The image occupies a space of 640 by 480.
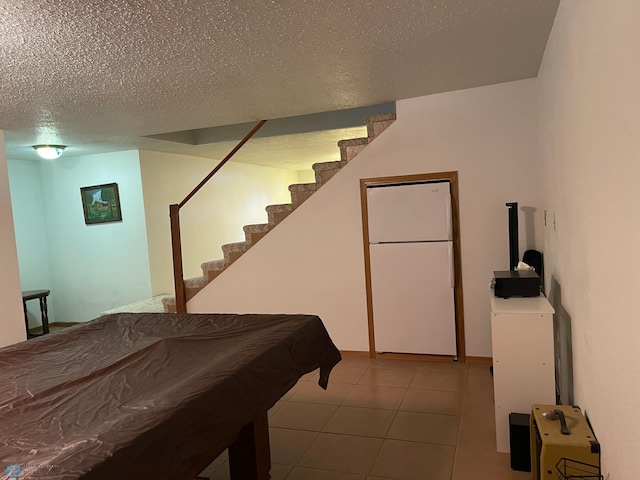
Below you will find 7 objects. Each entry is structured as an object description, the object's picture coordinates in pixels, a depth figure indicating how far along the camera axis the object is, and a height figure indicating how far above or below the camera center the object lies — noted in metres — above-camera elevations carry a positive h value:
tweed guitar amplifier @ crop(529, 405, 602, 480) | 1.88 -1.04
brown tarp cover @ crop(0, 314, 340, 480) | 1.34 -0.65
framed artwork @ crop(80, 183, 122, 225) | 6.21 +0.33
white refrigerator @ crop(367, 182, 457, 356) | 4.16 -0.56
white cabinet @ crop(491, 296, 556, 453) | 2.49 -0.87
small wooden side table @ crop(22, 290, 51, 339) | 5.84 -0.94
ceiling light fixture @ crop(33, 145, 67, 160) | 5.34 +0.94
